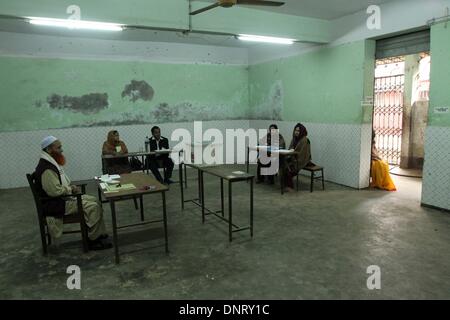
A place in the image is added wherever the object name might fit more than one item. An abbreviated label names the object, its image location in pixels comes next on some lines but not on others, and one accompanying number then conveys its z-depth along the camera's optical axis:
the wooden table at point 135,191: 3.24
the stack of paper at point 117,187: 3.43
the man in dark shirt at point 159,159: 6.85
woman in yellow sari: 6.05
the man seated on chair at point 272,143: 6.65
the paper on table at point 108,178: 3.89
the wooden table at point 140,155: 5.93
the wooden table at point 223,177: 3.78
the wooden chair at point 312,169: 5.96
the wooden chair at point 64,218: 3.34
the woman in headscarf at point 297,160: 6.02
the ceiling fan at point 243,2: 3.32
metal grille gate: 8.23
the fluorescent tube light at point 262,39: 5.56
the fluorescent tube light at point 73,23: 4.27
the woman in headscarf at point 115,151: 6.05
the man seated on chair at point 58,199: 3.36
